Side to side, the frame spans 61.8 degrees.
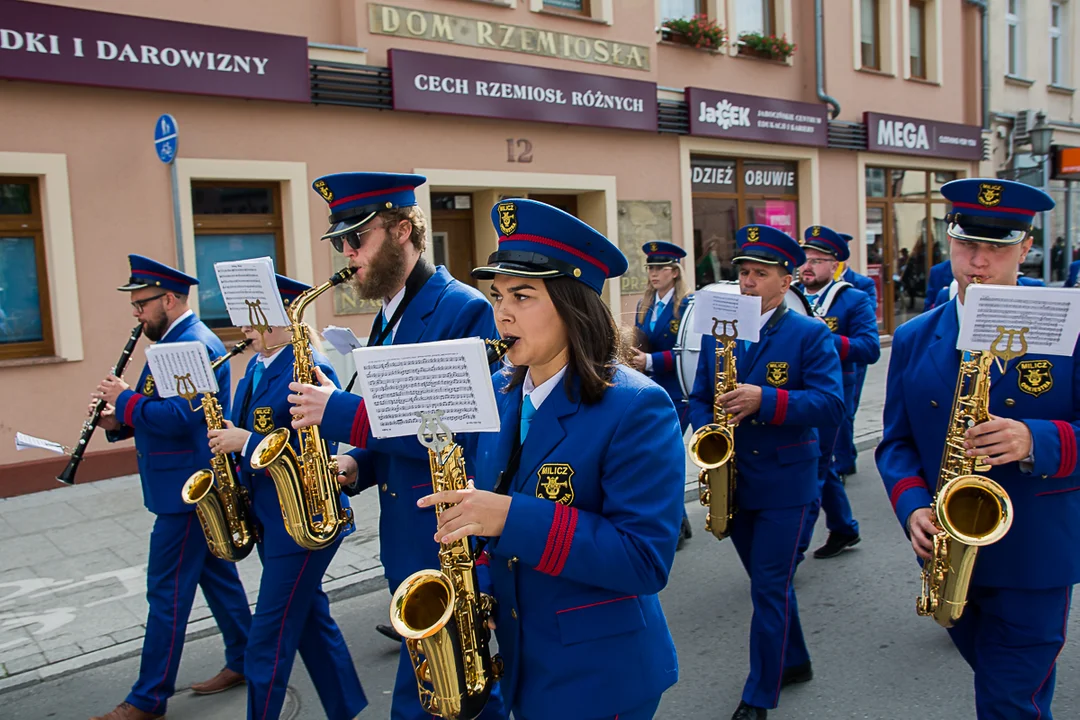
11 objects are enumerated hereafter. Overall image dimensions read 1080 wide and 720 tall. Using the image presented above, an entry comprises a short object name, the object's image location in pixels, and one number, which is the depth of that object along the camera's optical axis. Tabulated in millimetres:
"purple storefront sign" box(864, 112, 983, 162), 16953
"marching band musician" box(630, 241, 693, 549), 6953
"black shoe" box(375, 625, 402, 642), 5000
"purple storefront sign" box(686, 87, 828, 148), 13898
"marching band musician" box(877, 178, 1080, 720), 2699
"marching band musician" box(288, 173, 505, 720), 3156
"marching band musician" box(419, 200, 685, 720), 2125
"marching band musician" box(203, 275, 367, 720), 3555
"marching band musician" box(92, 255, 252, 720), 4203
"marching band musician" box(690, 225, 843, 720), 3938
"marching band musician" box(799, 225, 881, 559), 6211
